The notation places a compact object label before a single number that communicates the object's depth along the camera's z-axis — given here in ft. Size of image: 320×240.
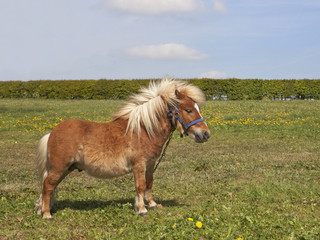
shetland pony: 23.00
